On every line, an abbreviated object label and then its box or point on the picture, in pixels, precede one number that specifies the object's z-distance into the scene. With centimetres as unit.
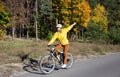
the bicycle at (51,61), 506
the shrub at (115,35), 1655
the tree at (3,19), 1888
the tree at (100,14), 3362
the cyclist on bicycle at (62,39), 540
